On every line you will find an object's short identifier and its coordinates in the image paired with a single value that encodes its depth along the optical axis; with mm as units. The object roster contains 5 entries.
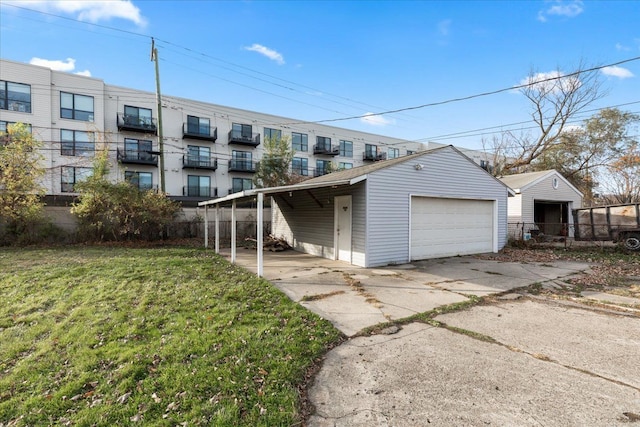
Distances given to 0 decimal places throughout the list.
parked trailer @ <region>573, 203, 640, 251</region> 10742
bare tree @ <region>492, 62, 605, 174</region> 22505
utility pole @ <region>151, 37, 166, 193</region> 14039
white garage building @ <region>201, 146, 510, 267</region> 8625
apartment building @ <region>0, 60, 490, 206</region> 19500
